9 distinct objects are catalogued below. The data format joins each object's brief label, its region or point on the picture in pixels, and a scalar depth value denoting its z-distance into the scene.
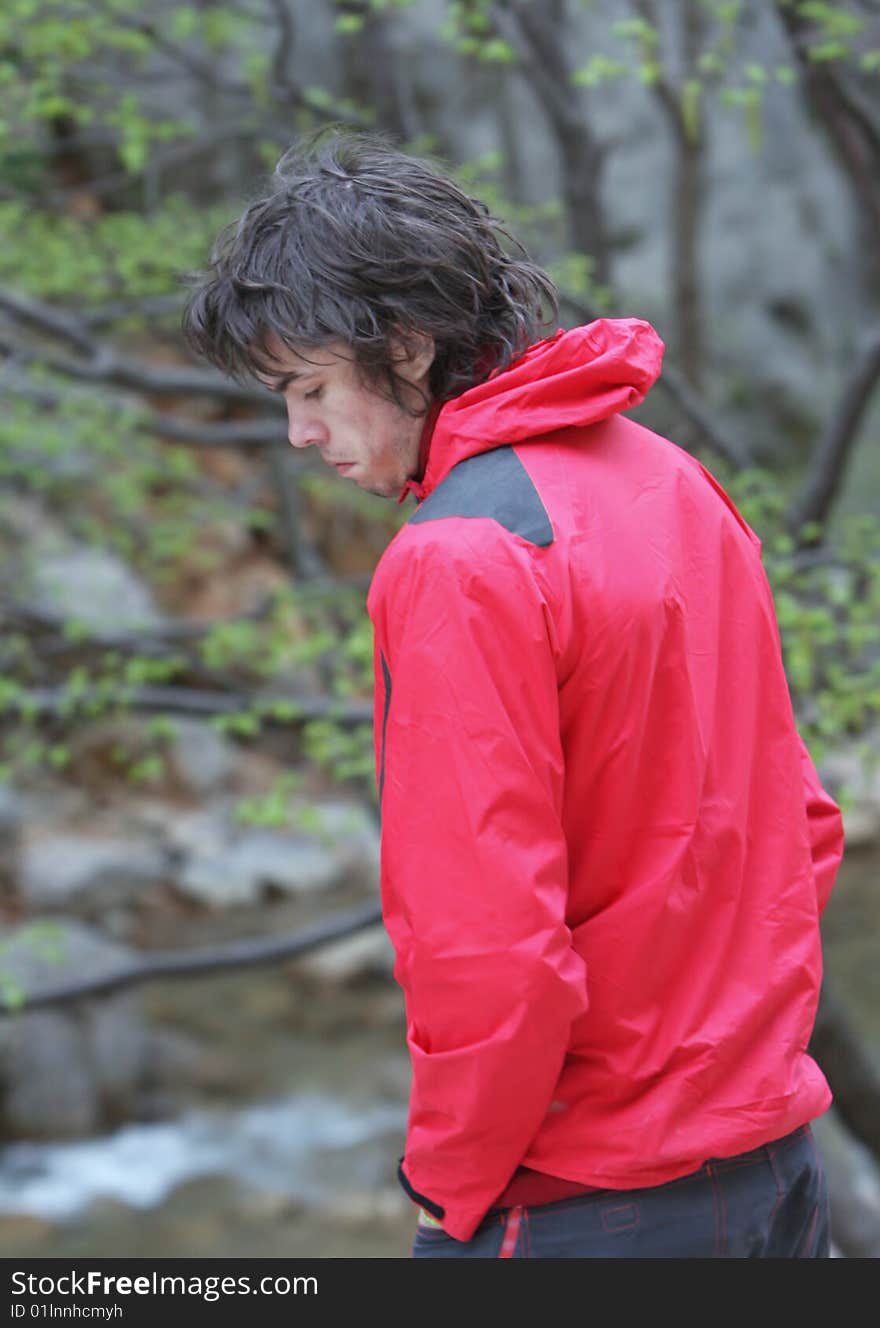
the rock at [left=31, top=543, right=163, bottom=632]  20.61
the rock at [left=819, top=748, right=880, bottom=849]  17.80
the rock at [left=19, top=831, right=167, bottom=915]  18.36
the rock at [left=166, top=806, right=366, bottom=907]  19.05
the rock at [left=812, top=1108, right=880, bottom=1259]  7.29
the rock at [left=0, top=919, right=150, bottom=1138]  14.07
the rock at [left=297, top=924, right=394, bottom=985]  17.06
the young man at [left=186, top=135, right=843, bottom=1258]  2.37
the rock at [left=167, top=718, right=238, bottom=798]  21.22
